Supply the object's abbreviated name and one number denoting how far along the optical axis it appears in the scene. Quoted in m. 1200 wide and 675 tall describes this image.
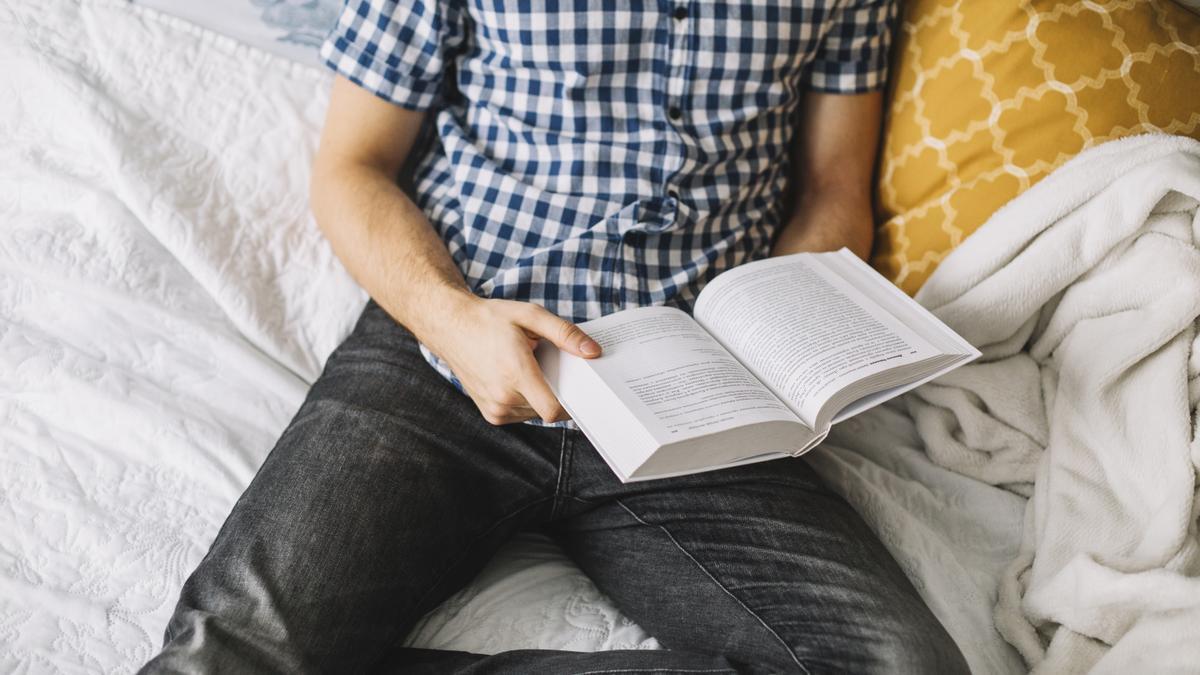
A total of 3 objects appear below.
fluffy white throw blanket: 0.83
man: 0.80
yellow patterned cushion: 1.01
